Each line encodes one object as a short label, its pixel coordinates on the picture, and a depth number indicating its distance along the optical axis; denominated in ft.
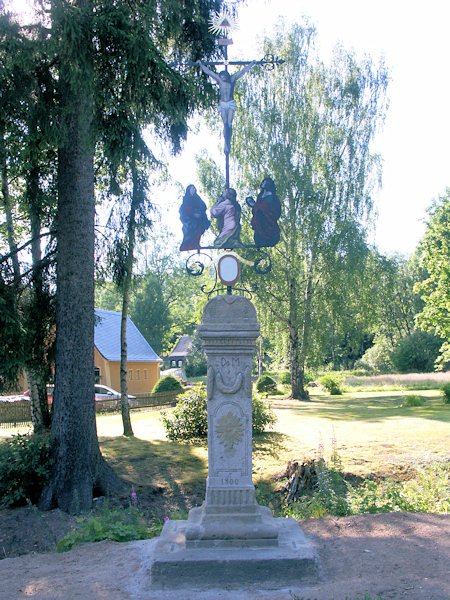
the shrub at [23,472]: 24.62
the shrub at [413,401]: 61.77
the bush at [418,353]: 130.72
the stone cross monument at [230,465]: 13.99
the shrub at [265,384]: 93.86
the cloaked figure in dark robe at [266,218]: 18.16
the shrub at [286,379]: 105.85
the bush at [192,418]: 41.27
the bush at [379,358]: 150.82
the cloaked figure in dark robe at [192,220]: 18.02
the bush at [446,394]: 62.69
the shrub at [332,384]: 93.20
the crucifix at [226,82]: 17.46
